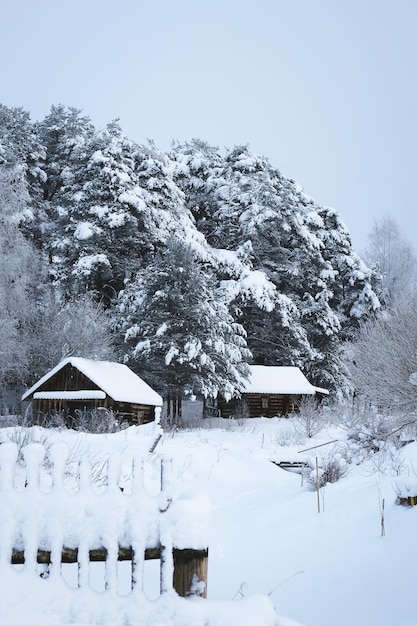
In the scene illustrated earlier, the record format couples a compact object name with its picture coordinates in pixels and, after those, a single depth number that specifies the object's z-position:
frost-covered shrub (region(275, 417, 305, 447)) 23.80
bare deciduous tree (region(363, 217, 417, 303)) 41.12
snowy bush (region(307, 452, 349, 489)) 12.49
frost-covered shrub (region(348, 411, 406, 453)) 14.83
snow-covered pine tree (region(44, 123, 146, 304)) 34.69
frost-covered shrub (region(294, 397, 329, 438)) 25.20
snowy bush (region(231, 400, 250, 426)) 32.71
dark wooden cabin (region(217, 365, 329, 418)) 33.28
